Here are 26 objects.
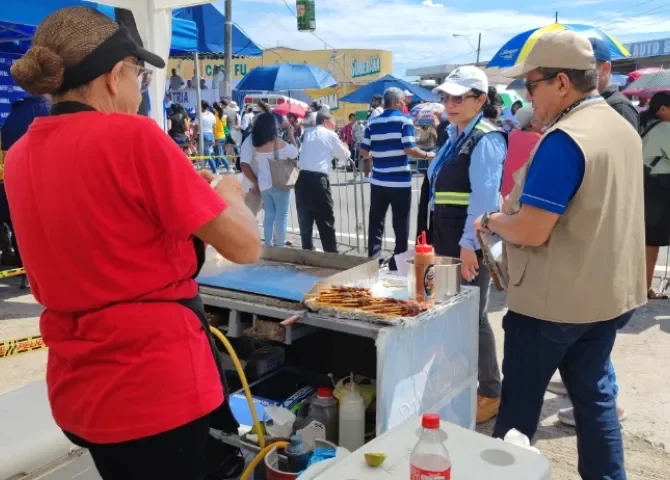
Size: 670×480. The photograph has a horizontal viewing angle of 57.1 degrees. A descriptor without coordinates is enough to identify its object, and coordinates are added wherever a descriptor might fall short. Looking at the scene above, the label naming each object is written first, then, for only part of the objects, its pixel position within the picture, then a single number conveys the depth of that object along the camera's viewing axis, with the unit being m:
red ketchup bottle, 2.56
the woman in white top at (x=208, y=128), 17.70
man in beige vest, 2.15
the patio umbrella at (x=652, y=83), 6.06
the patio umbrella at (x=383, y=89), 14.64
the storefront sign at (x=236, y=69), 29.77
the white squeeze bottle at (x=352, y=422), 2.56
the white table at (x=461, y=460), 1.81
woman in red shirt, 1.40
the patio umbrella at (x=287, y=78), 9.65
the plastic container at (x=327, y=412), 2.65
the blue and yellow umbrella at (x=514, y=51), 6.62
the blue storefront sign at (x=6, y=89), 7.79
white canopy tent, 4.02
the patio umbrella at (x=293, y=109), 13.30
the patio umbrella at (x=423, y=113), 13.05
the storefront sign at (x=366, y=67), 39.75
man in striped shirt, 6.50
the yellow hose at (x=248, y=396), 2.42
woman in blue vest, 3.19
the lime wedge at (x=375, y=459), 1.85
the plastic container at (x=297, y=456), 2.25
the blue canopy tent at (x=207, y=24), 7.79
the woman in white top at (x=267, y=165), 6.86
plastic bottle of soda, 1.67
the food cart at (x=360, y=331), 2.27
